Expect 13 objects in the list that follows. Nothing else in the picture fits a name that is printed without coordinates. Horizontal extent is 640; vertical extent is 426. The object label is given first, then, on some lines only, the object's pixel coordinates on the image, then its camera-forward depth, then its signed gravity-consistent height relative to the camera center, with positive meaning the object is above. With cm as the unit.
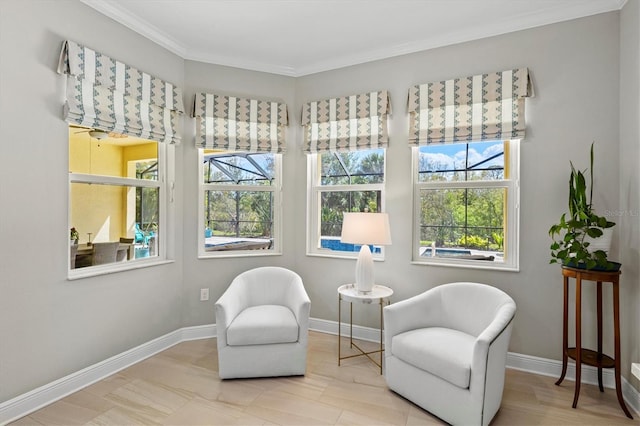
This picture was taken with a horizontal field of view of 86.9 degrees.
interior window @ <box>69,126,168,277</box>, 245 +9
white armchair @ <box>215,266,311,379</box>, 245 -95
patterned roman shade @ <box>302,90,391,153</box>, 318 +88
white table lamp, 269 -19
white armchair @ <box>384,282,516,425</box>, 187 -84
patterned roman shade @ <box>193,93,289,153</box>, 322 +88
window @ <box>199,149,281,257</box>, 338 +8
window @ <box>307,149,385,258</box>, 332 +20
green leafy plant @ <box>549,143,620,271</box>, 213 -12
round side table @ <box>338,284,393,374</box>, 263 -66
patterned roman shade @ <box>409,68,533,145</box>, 267 +88
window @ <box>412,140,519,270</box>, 280 +8
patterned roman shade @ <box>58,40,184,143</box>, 226 +88
